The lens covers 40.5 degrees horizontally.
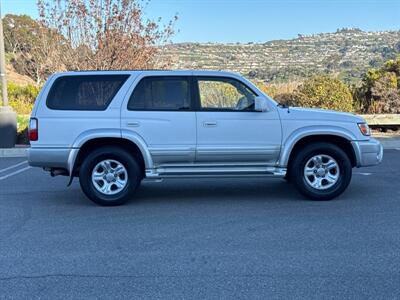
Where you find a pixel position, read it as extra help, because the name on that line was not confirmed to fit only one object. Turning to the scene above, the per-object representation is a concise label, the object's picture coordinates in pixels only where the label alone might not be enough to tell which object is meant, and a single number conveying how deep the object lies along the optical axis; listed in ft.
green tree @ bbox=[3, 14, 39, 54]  100.68
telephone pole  46.70
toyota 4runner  25.09
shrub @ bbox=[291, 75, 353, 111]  54.90
